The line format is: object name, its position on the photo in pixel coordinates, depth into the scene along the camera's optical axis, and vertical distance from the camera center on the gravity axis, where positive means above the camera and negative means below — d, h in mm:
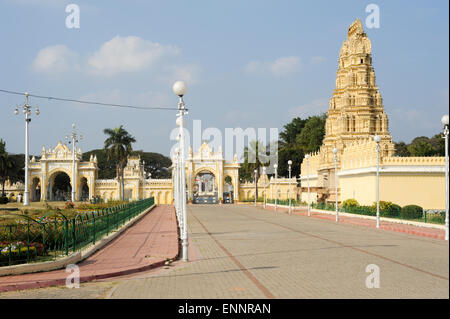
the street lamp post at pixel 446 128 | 19742 +2126
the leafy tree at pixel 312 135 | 83062 +7743
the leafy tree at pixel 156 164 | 122375 +4034
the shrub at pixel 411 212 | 26738 -1841
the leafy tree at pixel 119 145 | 65062 +4629
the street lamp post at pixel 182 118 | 13758 +1877
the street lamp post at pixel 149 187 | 72194 -997
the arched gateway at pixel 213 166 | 70938 +1995
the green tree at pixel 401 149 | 79188 +5058
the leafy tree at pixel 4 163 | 65644 +2292
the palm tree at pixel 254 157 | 75938 +3502
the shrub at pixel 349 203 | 38138 -1818
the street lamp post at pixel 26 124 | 44488 +5086
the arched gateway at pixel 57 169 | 67500 +1525
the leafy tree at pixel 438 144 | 71312 +5341
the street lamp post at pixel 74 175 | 59075 +661
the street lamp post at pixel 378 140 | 25594 +2032
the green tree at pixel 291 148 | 88106 +5643
